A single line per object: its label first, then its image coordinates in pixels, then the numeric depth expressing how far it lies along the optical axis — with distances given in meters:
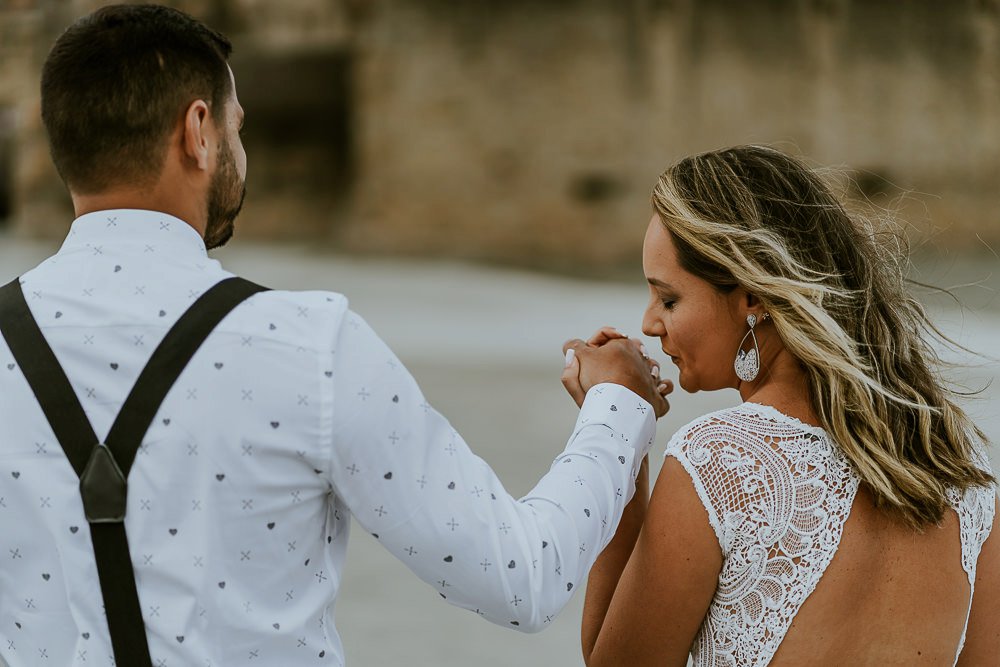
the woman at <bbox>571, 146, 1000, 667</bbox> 2.56
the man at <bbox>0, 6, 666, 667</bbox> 2.33
